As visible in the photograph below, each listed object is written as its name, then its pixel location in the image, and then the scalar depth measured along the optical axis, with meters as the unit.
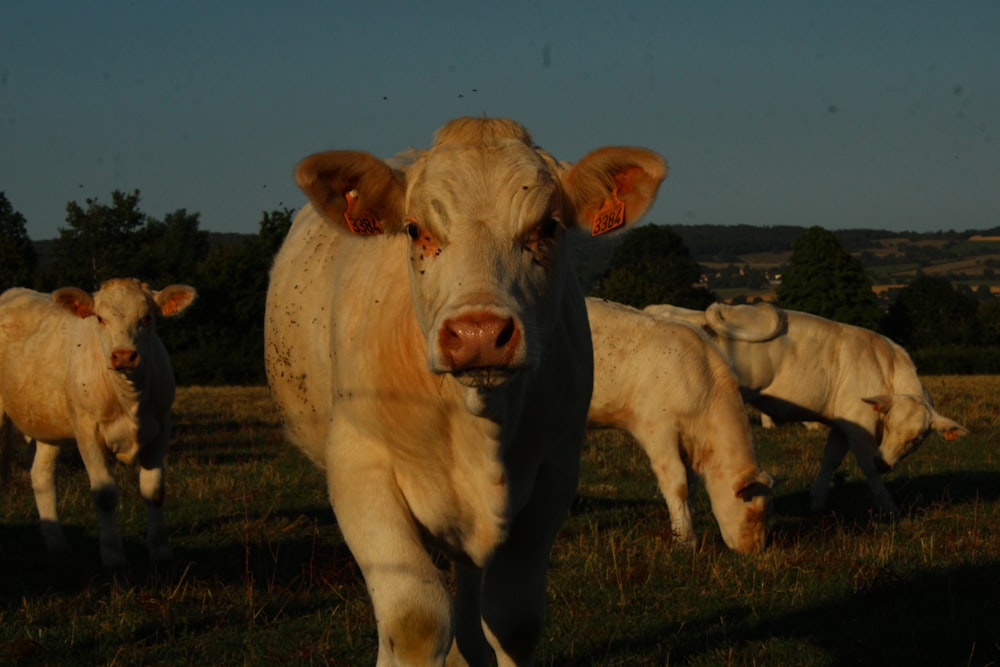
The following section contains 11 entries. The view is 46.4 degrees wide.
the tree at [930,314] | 63.28
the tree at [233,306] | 40.22
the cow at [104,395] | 8.82
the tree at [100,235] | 65.38
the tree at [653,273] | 66.19
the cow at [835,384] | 11.91
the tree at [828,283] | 63.66
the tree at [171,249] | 62.00
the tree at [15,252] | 55.22
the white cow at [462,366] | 3.59
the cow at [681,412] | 9.01
